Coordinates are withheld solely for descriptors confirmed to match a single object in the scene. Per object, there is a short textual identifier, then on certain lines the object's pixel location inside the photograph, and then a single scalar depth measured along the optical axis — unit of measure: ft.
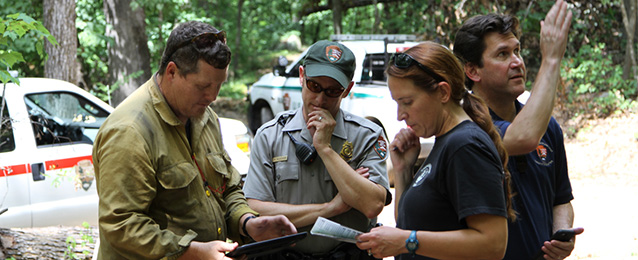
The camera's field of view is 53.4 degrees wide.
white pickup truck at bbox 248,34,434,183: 28.17
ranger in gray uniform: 10.02
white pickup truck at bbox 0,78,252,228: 18.92
